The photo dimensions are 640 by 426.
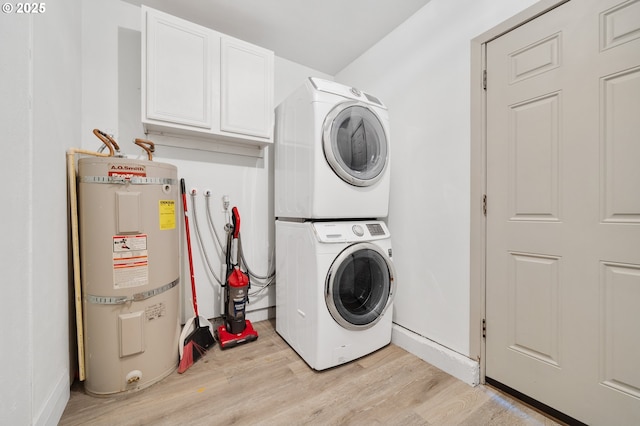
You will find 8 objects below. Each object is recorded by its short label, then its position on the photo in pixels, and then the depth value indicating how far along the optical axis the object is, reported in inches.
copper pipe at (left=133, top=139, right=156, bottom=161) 67.0
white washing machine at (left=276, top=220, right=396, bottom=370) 62.7
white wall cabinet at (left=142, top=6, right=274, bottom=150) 64.8
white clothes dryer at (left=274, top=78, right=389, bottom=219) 65.0
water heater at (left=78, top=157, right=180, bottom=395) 53.9
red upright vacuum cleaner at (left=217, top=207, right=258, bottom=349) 76.1
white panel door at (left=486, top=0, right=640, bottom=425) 42.6
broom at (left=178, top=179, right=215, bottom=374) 65.1
